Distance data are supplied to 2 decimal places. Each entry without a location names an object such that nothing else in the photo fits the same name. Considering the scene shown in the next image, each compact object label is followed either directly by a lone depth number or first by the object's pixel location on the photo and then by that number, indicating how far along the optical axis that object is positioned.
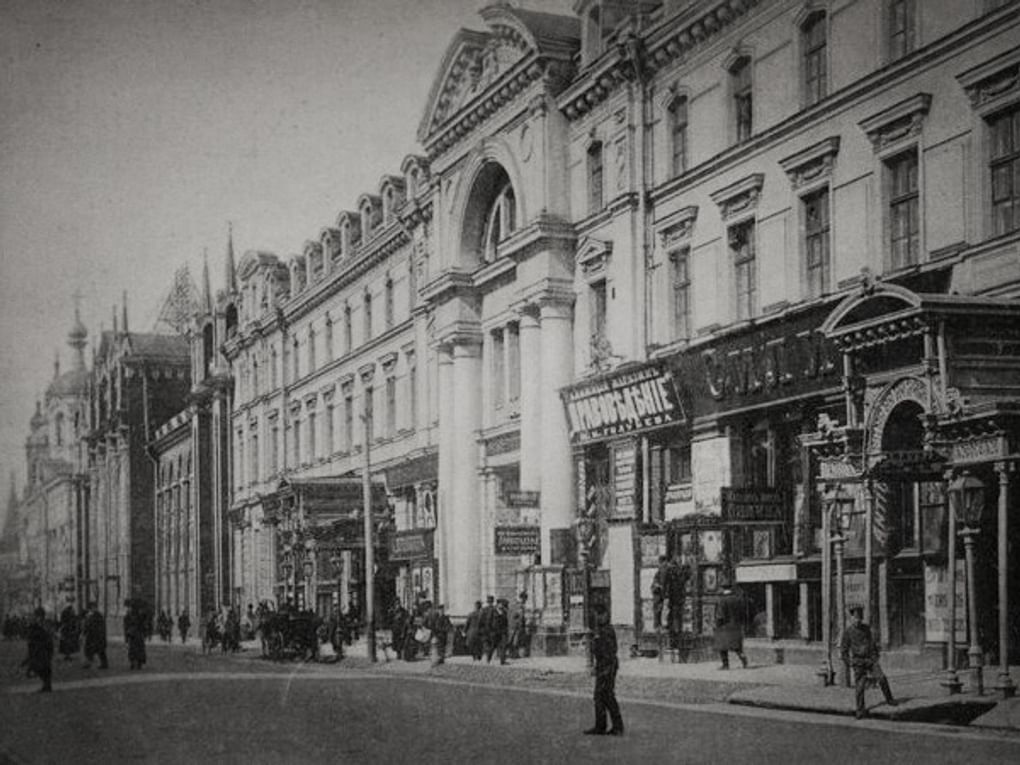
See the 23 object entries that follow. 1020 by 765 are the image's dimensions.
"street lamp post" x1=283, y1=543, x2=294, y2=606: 55.44
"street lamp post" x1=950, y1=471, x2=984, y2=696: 20.05
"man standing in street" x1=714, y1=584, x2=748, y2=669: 27.70
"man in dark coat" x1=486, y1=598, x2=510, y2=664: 35.48
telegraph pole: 39.63
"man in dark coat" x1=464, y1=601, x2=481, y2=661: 36.47
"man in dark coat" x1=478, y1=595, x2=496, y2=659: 35.94
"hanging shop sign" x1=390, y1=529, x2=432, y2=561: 46.75
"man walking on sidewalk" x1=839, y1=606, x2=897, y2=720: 19.28
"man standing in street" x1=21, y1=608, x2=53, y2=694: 30.14
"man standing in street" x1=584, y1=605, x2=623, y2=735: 17.97
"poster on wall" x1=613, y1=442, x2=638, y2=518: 35.03
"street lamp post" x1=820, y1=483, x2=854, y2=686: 22.73
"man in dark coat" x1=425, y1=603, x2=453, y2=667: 36.62
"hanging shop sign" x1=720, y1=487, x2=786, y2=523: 28.23
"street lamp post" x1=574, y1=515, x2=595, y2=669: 31.29
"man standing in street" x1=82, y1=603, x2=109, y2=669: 40.69
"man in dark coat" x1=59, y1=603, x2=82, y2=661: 46.50
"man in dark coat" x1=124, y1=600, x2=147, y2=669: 39.84
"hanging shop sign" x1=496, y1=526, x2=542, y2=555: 37.12
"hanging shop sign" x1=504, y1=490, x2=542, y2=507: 38.19
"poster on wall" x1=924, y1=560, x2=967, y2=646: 23.52
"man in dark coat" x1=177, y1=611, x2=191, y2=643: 65.42
